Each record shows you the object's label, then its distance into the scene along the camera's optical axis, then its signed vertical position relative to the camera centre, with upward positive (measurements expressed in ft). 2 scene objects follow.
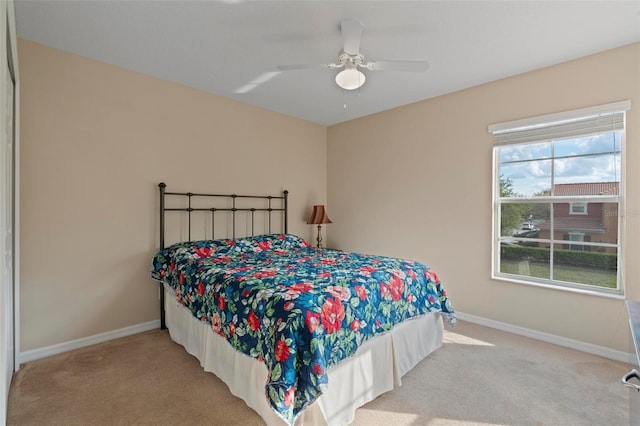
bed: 5.29 -2.31
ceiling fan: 6.88 +3.48
